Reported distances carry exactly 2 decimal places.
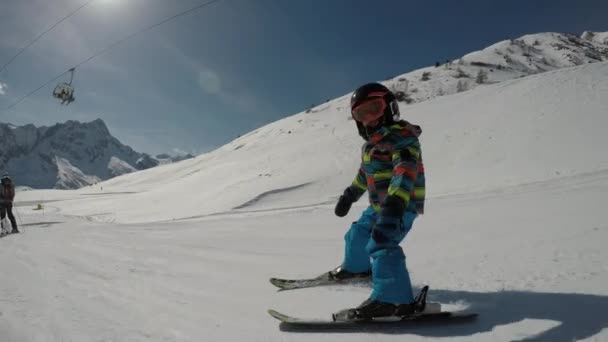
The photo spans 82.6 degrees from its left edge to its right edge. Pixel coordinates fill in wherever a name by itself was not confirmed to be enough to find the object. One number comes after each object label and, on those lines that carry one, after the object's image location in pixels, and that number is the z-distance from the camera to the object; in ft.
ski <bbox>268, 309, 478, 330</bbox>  6.82
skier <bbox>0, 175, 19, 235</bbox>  35.29
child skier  7.06
